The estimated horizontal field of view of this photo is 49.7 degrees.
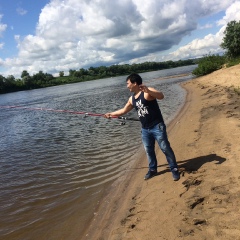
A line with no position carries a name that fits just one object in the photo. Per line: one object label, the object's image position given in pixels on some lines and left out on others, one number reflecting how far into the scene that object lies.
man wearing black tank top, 5.85
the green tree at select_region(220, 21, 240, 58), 41.34
